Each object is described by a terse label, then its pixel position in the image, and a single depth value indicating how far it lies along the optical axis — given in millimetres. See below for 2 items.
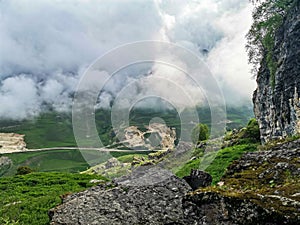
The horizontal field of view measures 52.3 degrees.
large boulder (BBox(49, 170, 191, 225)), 14328
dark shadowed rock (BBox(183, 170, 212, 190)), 16391
